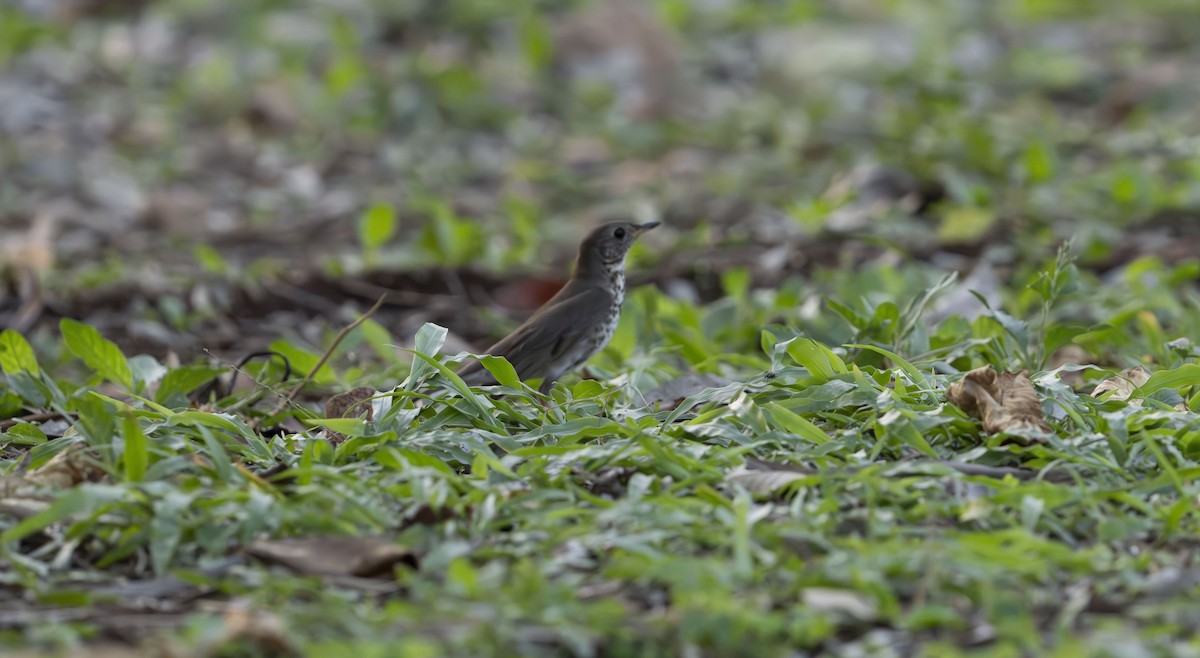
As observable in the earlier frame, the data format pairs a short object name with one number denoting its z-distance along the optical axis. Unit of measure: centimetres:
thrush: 1050
